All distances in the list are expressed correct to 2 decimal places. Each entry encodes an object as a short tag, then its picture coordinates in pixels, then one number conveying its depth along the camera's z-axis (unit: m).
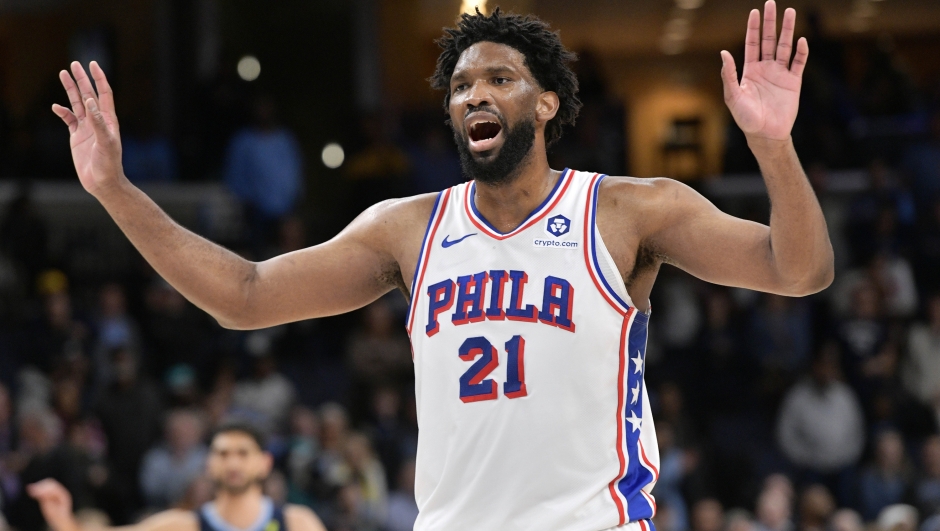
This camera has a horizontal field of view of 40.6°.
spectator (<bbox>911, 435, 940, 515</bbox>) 11.75
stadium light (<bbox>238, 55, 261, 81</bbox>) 17.32
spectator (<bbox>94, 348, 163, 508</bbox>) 11.22
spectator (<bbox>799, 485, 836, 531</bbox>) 11.57
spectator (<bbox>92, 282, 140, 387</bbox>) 11.95
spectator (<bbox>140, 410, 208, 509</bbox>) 10.82
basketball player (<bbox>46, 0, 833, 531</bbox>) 3.62
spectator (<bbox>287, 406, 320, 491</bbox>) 10.90
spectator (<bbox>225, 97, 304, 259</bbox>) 13.93
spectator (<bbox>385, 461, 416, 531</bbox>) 10.97
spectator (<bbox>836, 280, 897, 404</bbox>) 13.20
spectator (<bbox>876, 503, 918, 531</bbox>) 10.67
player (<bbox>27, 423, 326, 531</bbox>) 7.48
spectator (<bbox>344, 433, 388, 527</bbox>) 10.77
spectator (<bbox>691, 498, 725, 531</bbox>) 11.11
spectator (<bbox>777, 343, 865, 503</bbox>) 12.83
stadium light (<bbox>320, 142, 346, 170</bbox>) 16.92
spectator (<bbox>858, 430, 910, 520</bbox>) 12.16
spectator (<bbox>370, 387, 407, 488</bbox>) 11.67
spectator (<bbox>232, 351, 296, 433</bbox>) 11.98
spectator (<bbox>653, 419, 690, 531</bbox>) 11.54
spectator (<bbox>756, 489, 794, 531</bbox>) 11.22
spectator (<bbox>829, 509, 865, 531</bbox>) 10.92
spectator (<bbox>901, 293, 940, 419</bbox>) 13.18
